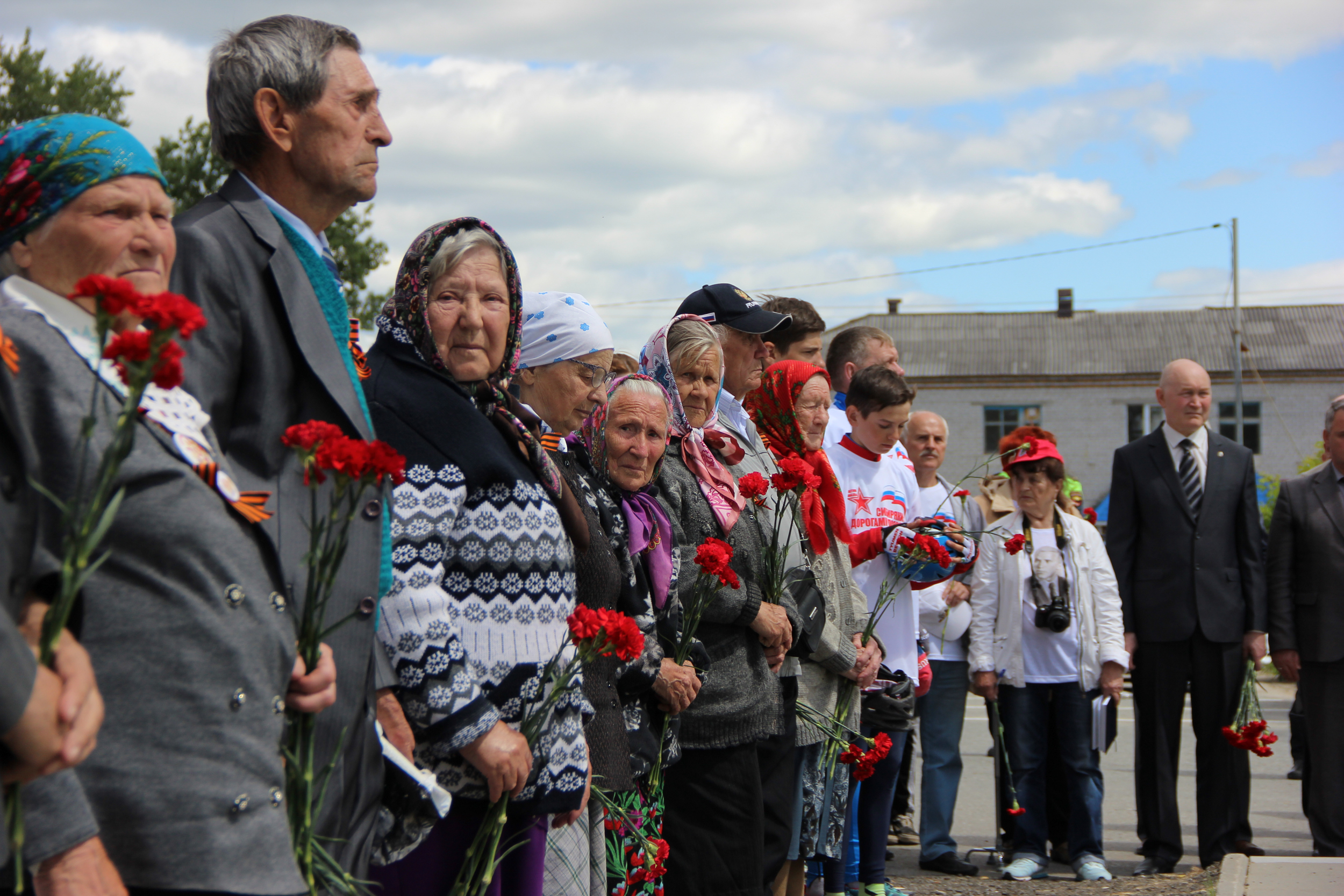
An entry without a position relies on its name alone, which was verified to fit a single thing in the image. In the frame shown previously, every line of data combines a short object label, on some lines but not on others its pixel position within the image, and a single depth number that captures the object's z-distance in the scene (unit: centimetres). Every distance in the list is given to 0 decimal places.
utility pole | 3459
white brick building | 4347
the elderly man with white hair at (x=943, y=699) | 670
